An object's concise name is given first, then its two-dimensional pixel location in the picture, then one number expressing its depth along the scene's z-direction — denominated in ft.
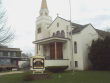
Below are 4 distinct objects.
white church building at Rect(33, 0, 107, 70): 96.27
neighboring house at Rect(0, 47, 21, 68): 185.05
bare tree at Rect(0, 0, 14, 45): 50.96
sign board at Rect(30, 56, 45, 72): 65.31
